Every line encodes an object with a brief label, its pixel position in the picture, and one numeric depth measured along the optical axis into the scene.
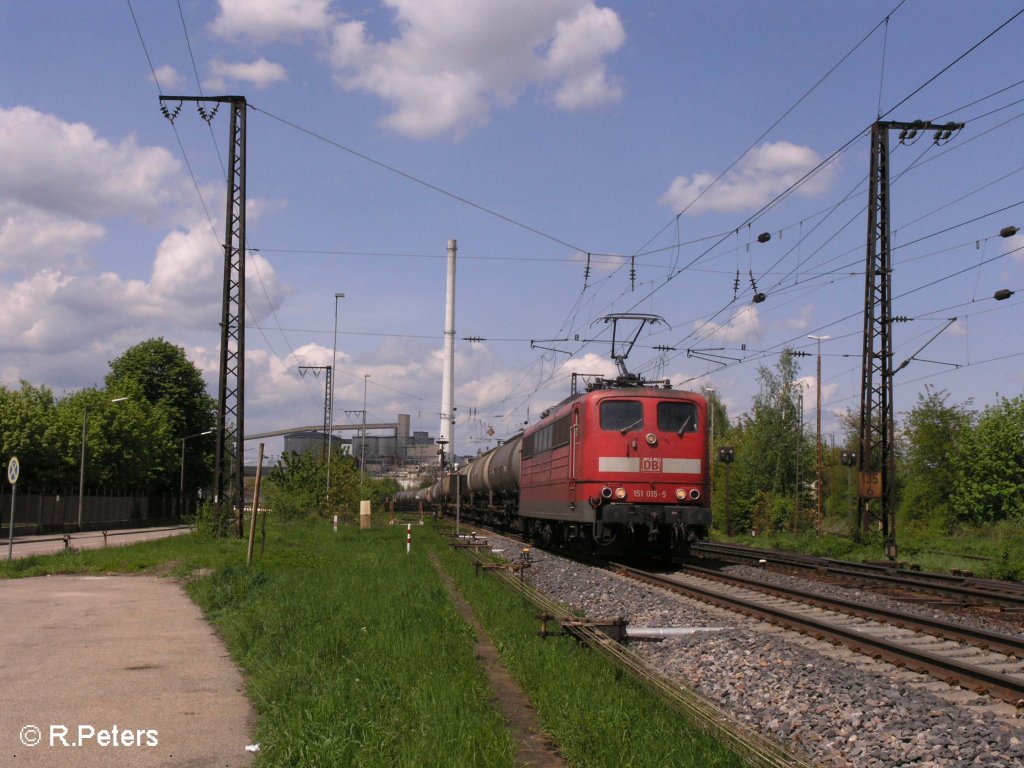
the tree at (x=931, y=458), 50.62
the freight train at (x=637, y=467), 20.45
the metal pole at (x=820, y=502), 43.45
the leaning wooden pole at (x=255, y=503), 16.98
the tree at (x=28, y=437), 49.69
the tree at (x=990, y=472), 48.78
